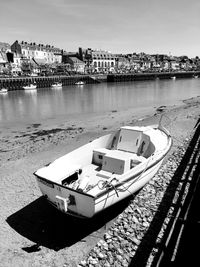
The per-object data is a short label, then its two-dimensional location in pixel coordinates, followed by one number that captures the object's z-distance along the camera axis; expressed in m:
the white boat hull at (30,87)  74.55
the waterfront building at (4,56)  108.69
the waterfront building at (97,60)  149.88
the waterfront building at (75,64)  138.56
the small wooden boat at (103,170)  6.41
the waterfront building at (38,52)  128.75
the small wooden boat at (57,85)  81.69
